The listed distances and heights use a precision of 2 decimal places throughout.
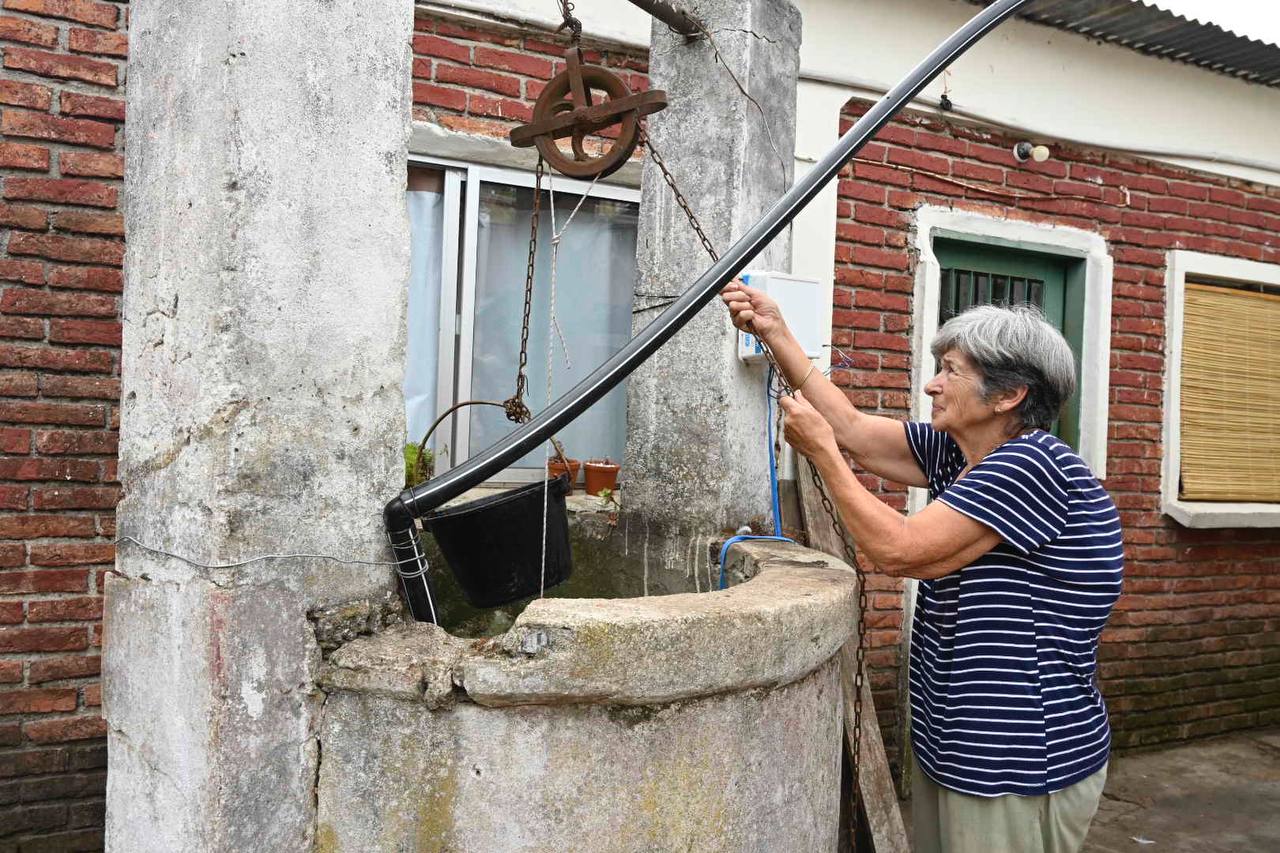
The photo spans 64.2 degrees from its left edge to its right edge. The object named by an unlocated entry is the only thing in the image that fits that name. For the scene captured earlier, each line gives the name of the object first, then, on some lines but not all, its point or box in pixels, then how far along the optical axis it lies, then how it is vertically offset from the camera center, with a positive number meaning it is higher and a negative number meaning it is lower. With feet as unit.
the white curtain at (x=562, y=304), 14.78 +1.74
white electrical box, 10.09 +1.23
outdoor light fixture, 17.48 +4.90
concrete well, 6.40 -2.01
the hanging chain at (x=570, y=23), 9.04 +3.55
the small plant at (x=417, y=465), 13.24 -0.66
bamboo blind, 19.29 +0.95
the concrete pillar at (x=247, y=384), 6.35 +0.17
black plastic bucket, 7.28 -0.91
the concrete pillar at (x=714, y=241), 10.69 +1.95
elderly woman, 7.39 -1.12
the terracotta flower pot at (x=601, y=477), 14.47 -0.78
